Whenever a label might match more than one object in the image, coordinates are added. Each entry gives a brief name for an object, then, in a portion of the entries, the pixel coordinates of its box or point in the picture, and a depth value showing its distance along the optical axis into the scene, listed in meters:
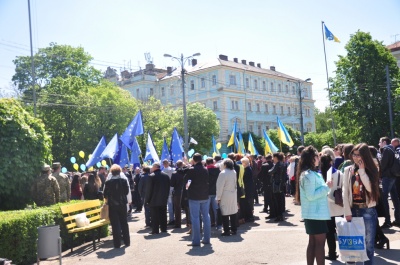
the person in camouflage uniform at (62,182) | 12.74
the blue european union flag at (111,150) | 19.88
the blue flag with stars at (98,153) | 20.70
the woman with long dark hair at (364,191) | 6.52
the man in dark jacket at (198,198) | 10.56
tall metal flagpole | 42.10
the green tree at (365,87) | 39.50
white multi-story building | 71.31
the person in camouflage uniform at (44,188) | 11.48
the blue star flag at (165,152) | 21.69
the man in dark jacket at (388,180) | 10.46
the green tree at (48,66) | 54.66
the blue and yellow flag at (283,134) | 25.17
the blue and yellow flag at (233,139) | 28.83
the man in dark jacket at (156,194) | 12.73
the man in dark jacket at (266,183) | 14.43
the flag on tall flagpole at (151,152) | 20.22
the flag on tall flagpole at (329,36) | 40.81
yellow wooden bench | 10.84
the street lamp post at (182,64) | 33.44
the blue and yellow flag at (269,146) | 25.74
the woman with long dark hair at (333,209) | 7.77
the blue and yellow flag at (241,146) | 30.78
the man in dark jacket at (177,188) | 13.50
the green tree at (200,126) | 57.16
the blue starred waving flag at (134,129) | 19.11
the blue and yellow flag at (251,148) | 29.29
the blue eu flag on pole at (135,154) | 20.14
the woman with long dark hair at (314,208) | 6.57
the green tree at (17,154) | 10.70
